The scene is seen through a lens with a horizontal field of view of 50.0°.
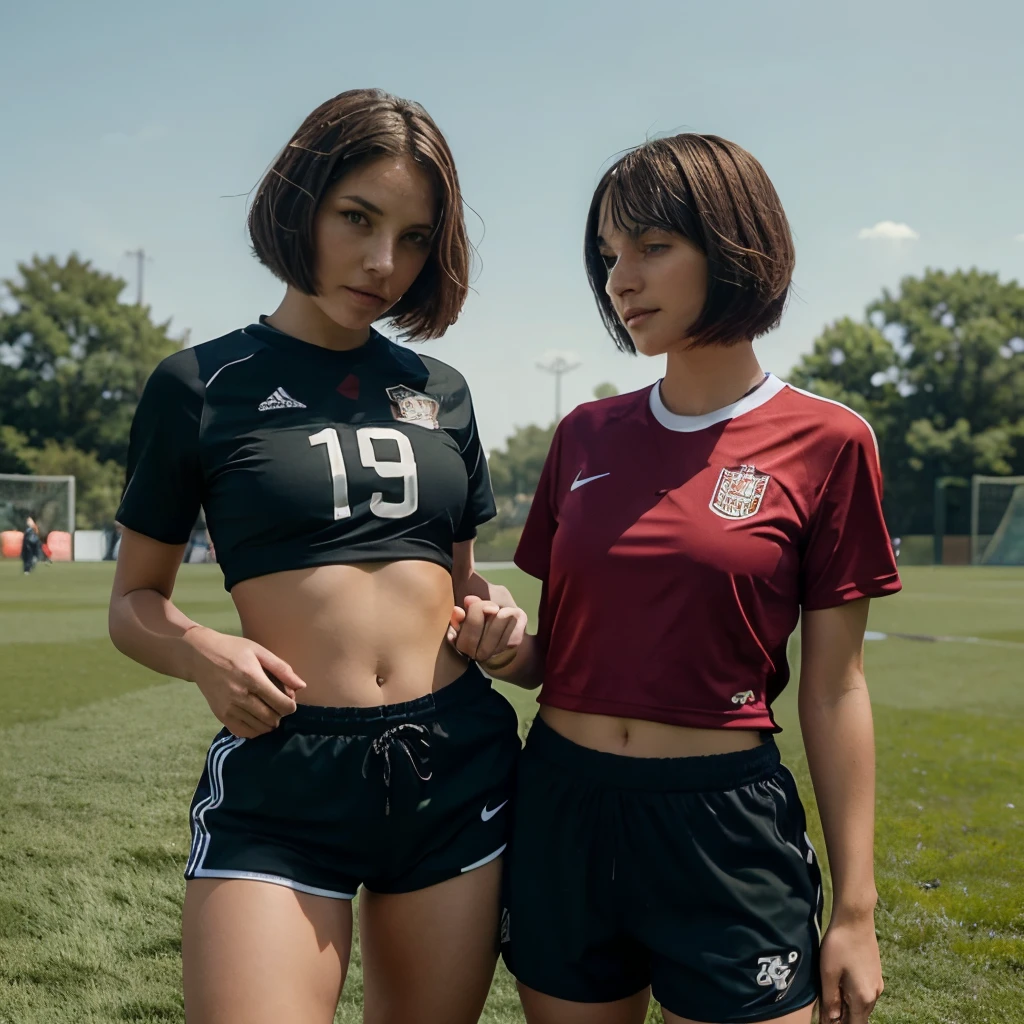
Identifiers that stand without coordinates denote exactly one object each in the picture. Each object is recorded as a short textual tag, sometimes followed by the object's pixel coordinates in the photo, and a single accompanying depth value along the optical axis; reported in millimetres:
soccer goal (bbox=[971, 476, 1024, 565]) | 41344
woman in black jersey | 2023
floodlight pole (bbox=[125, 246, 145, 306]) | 56188
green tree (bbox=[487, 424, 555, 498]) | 77375
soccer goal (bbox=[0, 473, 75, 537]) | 35250
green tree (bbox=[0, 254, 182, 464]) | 46812
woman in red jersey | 2018
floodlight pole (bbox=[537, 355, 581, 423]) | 59394
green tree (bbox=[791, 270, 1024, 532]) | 46812
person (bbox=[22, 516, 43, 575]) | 28031
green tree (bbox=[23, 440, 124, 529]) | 42812
